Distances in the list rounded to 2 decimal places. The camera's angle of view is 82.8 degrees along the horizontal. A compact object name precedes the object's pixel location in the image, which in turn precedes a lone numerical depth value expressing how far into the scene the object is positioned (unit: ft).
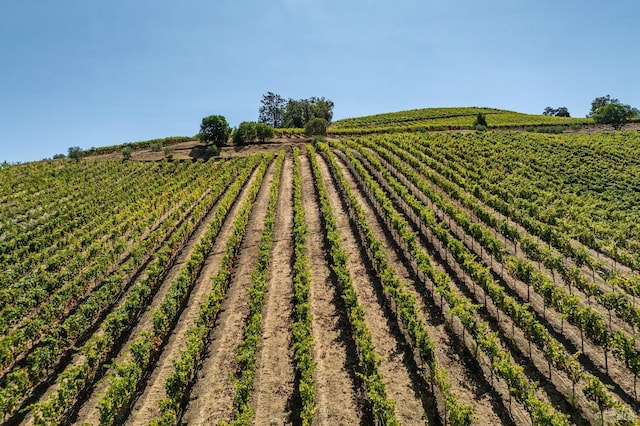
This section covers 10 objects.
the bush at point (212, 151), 198.59
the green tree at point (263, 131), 220.64
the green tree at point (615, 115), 250.98
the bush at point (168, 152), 203.10
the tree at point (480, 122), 257.36
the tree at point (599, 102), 430.65
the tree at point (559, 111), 482.69
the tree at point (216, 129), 211.41
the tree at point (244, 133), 214.07
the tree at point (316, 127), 244.63
